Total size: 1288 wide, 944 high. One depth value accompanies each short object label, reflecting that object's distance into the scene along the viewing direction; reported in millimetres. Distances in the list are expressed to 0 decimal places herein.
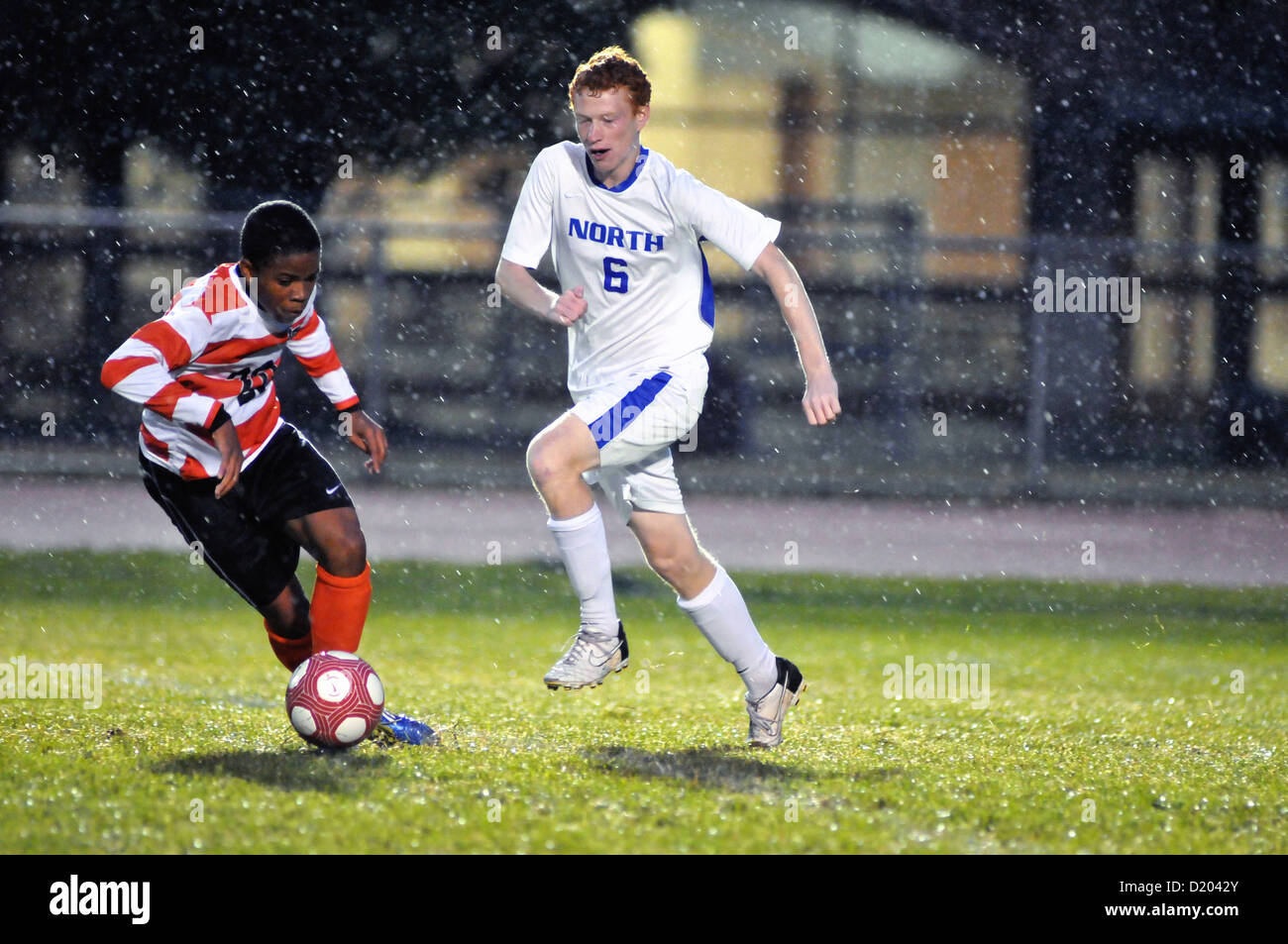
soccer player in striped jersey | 8164
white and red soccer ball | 8234
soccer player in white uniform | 8383
